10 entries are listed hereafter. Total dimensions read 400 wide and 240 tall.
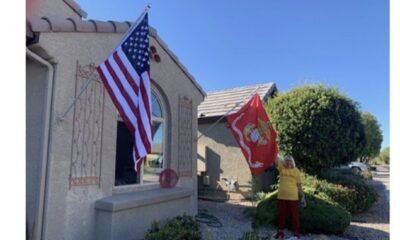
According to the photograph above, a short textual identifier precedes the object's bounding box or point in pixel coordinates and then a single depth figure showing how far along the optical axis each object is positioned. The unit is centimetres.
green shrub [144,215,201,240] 589
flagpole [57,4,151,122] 573
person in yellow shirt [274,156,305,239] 834
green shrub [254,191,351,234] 880
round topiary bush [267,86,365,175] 1155
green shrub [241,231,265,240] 640
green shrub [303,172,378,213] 1090
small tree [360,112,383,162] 4094
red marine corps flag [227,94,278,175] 916
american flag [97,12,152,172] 512
